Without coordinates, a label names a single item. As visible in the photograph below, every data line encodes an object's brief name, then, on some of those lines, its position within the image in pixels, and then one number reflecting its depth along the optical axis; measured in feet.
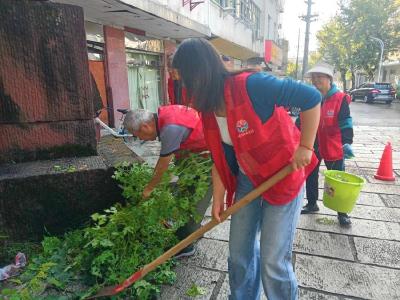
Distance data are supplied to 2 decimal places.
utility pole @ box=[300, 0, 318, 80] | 76.48
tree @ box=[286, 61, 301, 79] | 213.42
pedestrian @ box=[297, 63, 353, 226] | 11.41
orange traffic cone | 16.44
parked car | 72.54
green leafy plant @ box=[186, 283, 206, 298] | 7.99
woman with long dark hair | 5.28
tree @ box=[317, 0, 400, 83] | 84.53
